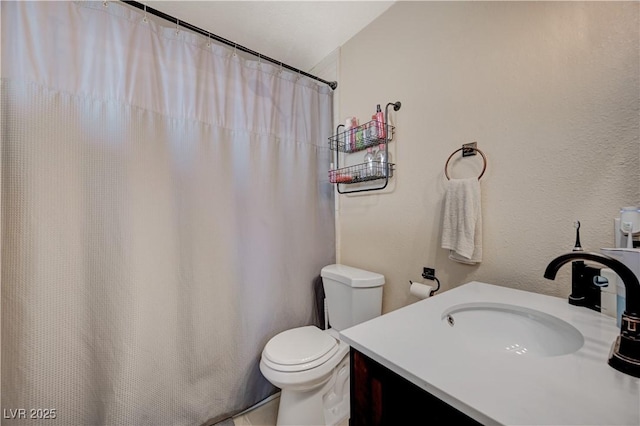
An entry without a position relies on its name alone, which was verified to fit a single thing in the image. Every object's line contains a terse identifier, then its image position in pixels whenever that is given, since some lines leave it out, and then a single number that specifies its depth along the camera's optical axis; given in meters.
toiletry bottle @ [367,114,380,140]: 1.46
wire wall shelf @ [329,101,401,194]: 1.45
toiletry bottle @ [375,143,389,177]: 1.45
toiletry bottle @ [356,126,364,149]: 1.55
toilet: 1.14
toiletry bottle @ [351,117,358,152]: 1.61
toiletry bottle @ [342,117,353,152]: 1.65
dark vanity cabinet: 0.46
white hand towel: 1.06
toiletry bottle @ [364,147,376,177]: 1.50
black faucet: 0.46
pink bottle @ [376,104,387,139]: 1.44
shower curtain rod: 1.17
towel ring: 1.08
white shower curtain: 0.96
